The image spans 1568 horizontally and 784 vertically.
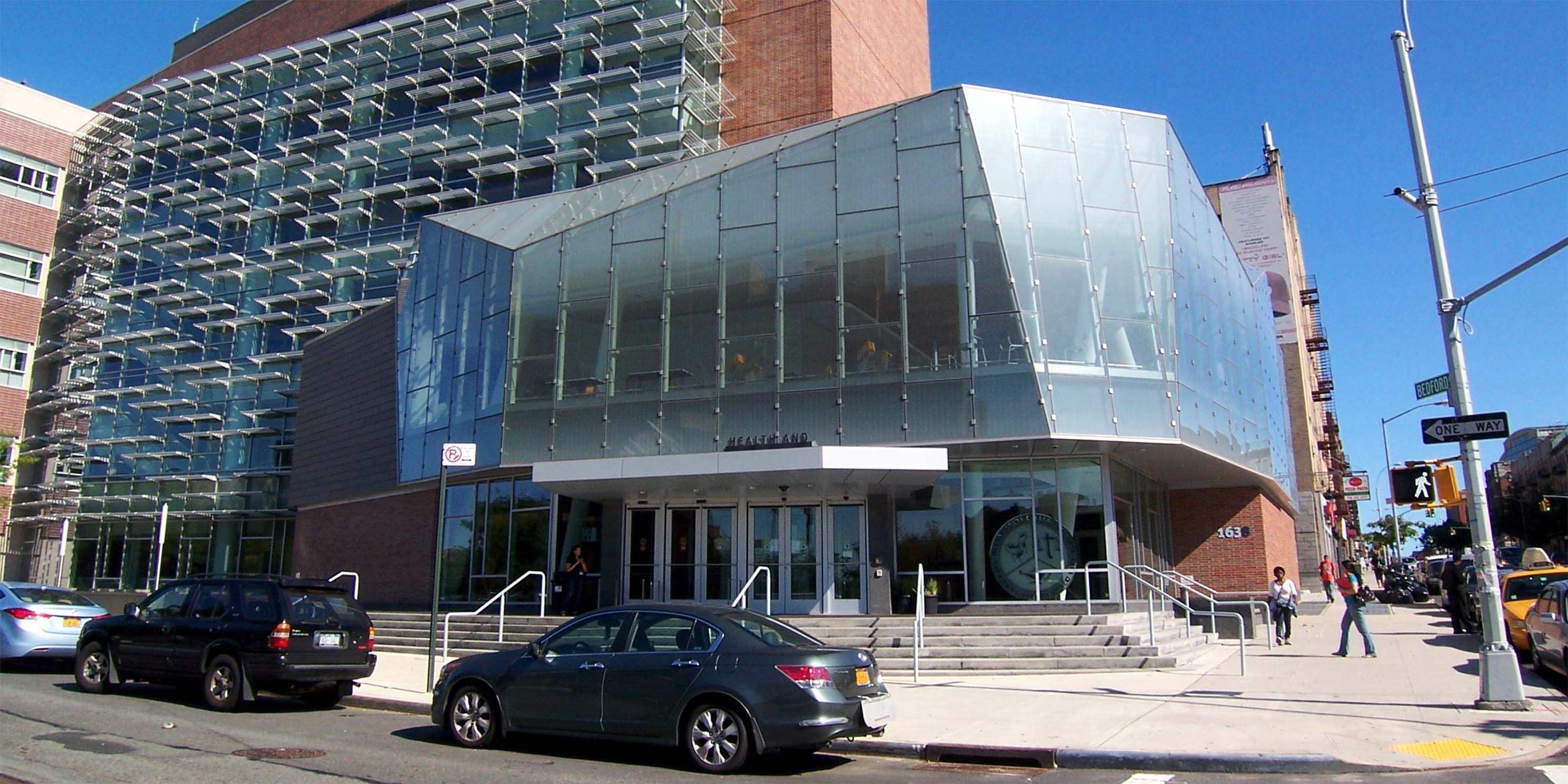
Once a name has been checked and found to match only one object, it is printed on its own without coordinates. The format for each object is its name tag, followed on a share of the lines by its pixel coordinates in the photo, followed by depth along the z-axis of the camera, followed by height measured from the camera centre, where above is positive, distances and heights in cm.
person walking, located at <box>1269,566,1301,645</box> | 2009 -48
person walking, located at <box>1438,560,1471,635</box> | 2242 -39
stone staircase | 1588 -96
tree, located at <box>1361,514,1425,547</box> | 10881 +504
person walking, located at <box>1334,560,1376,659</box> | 1742 -40
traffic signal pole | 1146 +109
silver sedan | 1625 -52
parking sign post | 1355 +162
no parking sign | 1381 +173
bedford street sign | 1285 +234
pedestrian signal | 1327 +116
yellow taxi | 1756 -30
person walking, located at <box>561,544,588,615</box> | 2067 +5
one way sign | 1195 +171
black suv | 1238 -64
